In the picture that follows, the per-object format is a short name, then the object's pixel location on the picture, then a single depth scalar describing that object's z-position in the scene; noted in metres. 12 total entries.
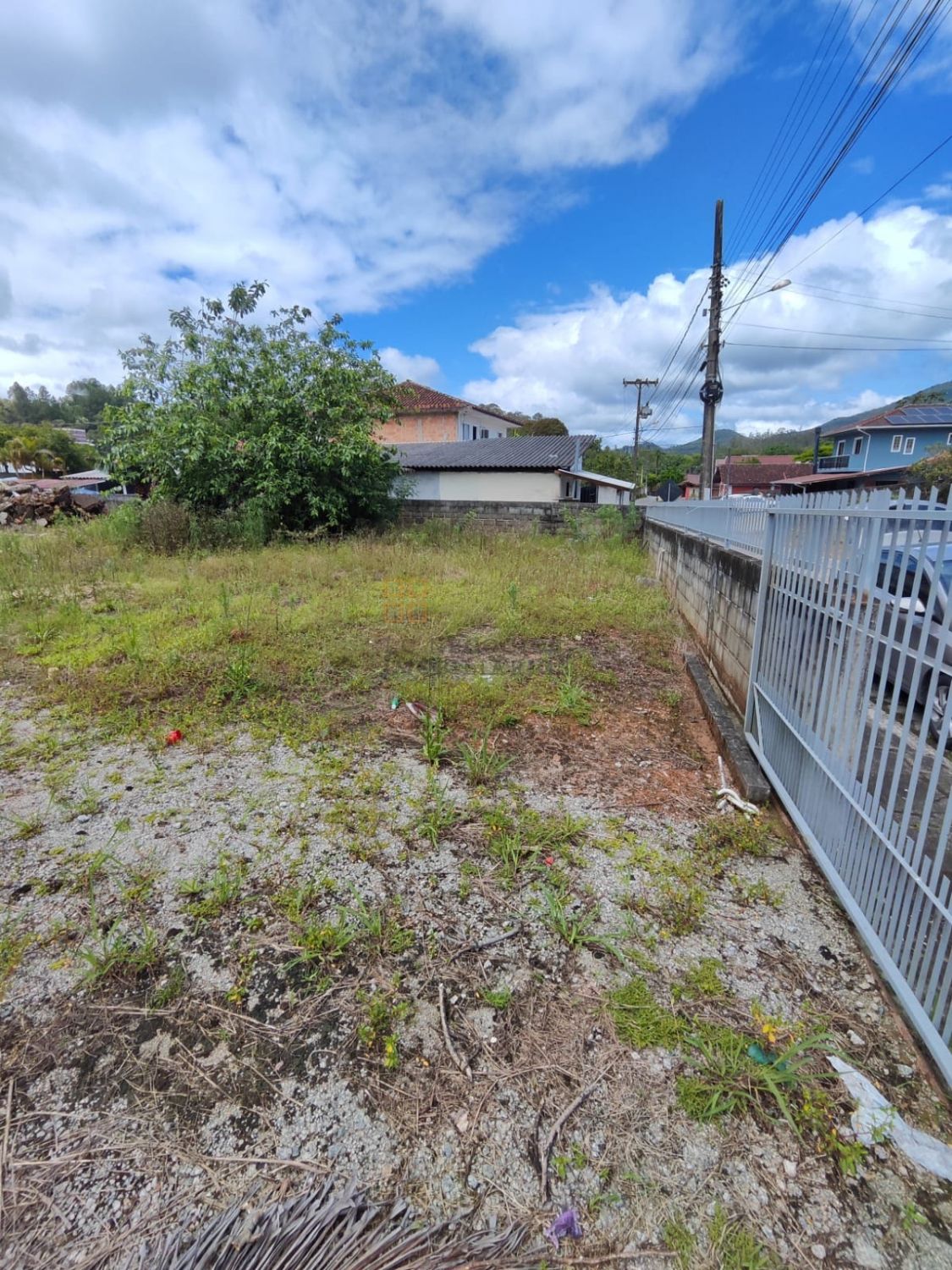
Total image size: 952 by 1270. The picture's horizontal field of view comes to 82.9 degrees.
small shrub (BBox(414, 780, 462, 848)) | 2.11
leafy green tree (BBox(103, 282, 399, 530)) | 8.86
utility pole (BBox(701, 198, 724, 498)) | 9.95
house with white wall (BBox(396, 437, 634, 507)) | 16.84
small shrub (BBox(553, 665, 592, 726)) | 3.14
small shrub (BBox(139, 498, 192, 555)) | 8.58
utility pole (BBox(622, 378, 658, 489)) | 27.72
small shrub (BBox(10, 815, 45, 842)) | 2.08
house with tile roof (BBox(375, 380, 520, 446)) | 22.98
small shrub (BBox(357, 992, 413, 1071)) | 1.29
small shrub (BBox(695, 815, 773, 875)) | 2.01
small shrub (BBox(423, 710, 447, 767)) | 2.65
